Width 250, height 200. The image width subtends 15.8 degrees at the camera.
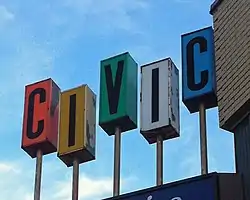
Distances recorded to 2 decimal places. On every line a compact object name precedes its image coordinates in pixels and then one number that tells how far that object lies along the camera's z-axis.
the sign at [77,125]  21.16
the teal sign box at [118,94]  20.80
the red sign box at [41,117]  21.84
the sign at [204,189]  16.30
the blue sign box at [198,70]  19.61
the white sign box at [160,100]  20.17
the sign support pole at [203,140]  18.61
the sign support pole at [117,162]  19.73
